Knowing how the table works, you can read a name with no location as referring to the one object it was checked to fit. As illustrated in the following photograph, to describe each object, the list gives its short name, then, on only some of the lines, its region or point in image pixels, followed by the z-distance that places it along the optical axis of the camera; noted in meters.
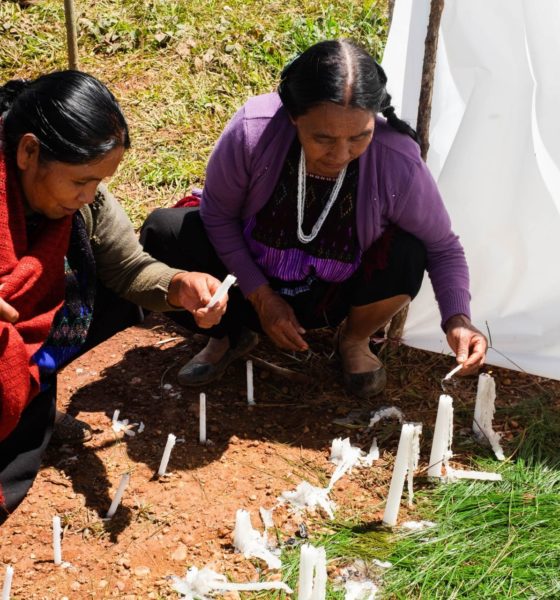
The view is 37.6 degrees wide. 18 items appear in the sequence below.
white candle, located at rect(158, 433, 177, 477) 2.21
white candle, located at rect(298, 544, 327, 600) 1.62
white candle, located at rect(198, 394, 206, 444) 2.36
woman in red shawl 1.83
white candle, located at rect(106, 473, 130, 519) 2.12
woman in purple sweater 2.20
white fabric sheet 2.46
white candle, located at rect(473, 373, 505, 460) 2.40
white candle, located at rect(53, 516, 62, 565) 1.99
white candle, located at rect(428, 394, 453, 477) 2.15
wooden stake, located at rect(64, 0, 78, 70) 2.92
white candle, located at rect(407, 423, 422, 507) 2.09
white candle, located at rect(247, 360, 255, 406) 2.57
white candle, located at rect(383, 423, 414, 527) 2.01
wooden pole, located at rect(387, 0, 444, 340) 2.43
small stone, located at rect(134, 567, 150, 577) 2.01
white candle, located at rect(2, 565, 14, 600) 1.77
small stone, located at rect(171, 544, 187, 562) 2.06
